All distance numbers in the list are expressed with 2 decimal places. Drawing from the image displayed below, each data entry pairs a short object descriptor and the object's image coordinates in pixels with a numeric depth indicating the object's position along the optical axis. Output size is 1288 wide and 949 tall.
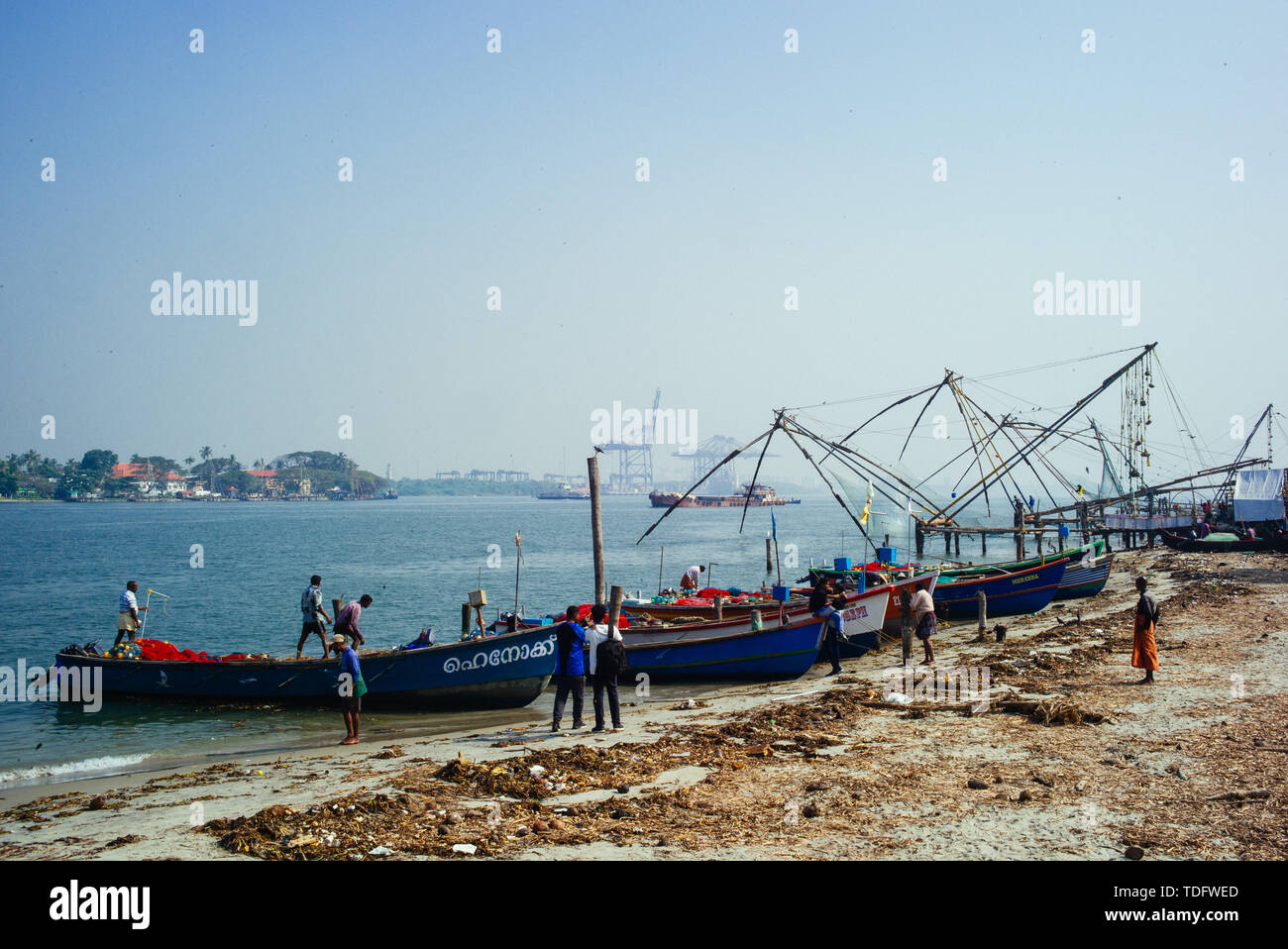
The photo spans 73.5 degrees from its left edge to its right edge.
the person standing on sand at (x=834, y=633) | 17.14
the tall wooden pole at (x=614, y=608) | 12.55
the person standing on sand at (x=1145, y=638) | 12.70
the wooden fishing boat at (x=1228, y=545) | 38.49
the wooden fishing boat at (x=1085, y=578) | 27.84
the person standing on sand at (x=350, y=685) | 12.37
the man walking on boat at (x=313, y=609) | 17.22
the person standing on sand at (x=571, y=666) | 11.74
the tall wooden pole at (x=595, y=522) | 21.09
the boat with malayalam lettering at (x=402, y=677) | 15.68
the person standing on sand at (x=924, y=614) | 17.02
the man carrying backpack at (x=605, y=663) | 11.84
